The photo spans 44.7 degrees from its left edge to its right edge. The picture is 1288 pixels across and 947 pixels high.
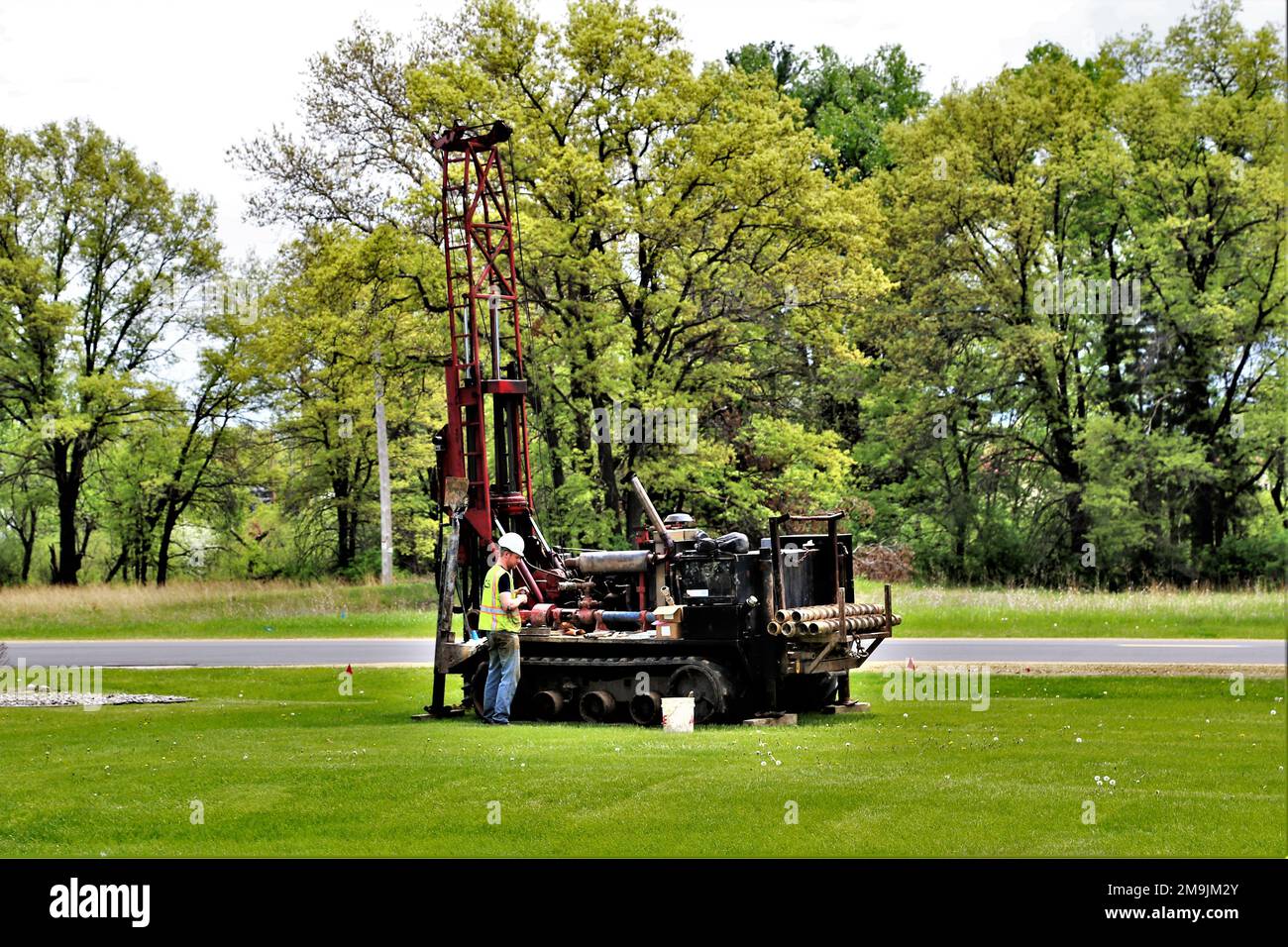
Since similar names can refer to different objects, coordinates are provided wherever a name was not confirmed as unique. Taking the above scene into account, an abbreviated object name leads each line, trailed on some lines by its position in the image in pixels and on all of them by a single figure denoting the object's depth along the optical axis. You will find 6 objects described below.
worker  17.75
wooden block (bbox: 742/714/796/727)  17.44
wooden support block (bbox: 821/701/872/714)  18.86
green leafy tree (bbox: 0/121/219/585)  50.53
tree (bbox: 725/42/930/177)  58.88
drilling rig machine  17.64
